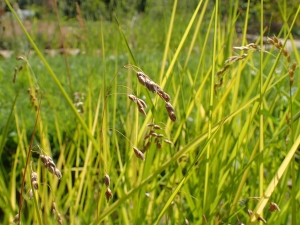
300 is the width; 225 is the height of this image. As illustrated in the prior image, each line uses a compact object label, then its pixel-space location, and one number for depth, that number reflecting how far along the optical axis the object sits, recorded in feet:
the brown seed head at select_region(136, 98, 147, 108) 0.52
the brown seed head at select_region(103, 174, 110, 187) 0.56
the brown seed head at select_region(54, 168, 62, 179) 0.52
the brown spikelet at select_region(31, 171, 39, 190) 0.54
